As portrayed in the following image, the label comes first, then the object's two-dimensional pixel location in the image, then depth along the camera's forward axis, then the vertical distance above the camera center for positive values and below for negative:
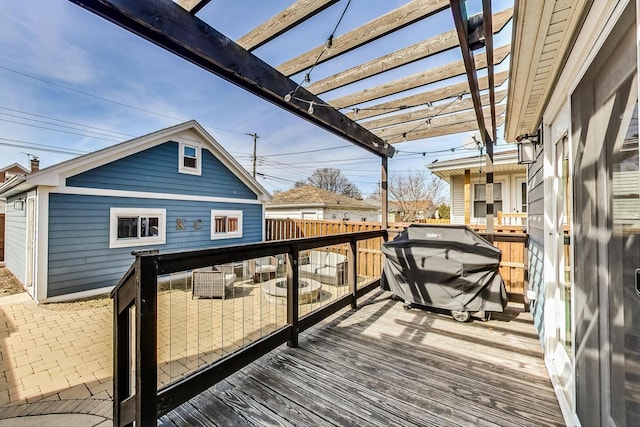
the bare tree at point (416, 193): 17.81 +1.55
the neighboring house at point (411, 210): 17.53 +0.44
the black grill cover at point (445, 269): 3.15 -0.64
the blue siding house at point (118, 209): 5.55 +0.18
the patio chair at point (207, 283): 5.50 -1.35
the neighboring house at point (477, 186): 7.69 +0.93
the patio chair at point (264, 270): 6.77 -1.31
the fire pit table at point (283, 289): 4.43 -1.24
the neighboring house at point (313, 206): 13.66 +0.55
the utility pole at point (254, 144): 17.49 +4.68
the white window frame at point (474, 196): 8.21 +0.61
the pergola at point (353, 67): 1.69 +1.36
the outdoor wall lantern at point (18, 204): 6.71 +0.31
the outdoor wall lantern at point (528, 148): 3.05 +0.77
